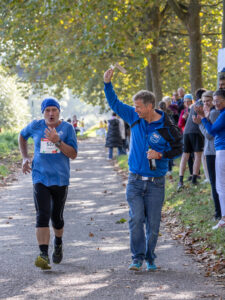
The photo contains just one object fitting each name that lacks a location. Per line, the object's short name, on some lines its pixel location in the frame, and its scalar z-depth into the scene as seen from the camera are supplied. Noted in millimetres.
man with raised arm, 11755
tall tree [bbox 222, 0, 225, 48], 20069
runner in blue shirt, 11987
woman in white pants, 14879
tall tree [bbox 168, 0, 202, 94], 30584
